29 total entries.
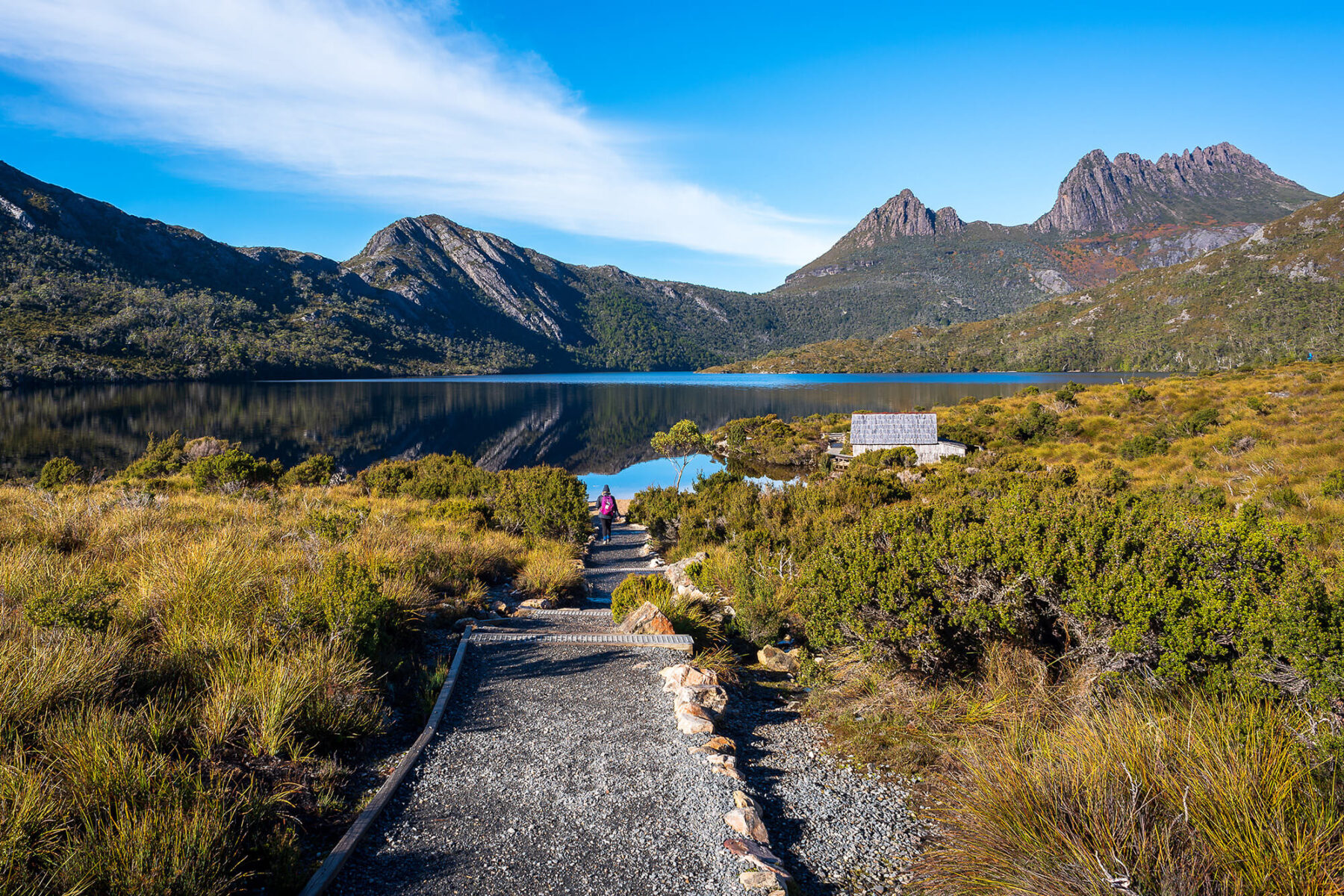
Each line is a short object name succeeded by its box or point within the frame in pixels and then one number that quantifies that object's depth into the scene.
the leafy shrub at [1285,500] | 11.15
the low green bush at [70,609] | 4.63
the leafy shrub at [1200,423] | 23.11
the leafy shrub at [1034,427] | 31.69
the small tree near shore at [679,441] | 39.12
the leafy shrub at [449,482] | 20.47
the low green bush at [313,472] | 24.38
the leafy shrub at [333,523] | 9.78
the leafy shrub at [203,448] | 31.09
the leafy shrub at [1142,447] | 21.56
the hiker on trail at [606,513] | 19.50
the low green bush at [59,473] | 19.39
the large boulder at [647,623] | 7.85
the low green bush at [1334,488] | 11.04
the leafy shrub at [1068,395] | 36.31
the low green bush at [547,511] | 16.41
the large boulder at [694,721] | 5.11
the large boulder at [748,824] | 3.74
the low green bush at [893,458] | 29.20
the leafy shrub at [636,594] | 8.88
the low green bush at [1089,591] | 3.88
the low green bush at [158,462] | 23.72
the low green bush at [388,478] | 22.43
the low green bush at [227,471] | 19.47
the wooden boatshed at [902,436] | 31.83
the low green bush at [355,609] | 5.60
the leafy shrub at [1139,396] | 31.41
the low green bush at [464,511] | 16.12
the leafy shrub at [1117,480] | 14.60
